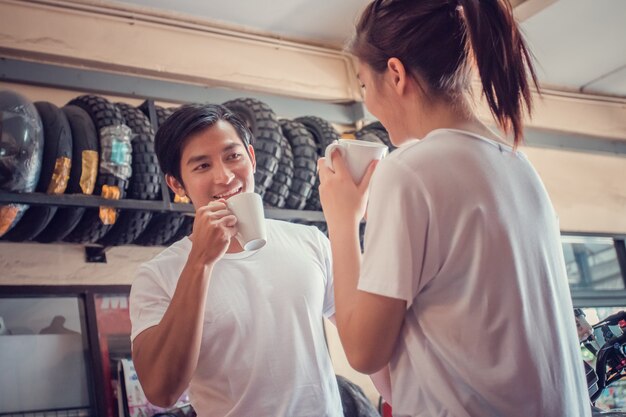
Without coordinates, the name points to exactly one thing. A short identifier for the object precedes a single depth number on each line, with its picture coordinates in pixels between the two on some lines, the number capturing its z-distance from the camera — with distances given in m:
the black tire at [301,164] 3.39
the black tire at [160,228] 3.21
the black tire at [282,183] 3.32
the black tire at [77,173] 2.85
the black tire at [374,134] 3.73
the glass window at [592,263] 5.33
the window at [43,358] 2.97
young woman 1.09
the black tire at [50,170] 2.78
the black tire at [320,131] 3.62
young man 1.59
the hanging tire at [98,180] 2.90
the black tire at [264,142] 3.21
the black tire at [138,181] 2.99
